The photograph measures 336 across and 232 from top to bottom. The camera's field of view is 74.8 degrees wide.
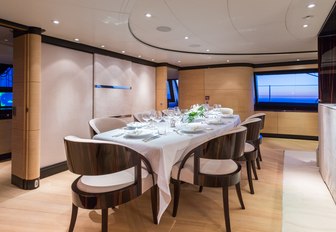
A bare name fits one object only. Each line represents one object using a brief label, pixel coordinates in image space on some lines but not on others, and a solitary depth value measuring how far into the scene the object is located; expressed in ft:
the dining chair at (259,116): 13.03
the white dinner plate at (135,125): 9.93
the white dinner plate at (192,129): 9.09
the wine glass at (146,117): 10.89
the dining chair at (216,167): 6.82
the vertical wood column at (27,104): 10.69
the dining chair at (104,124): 9.77
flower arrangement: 11.44
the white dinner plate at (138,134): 7.95
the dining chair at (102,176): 5.55
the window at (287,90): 23.17
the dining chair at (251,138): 9.80
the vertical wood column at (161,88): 22.72
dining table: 6.88
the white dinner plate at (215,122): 11.80
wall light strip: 15.98
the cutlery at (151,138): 7.48
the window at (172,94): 31.27
